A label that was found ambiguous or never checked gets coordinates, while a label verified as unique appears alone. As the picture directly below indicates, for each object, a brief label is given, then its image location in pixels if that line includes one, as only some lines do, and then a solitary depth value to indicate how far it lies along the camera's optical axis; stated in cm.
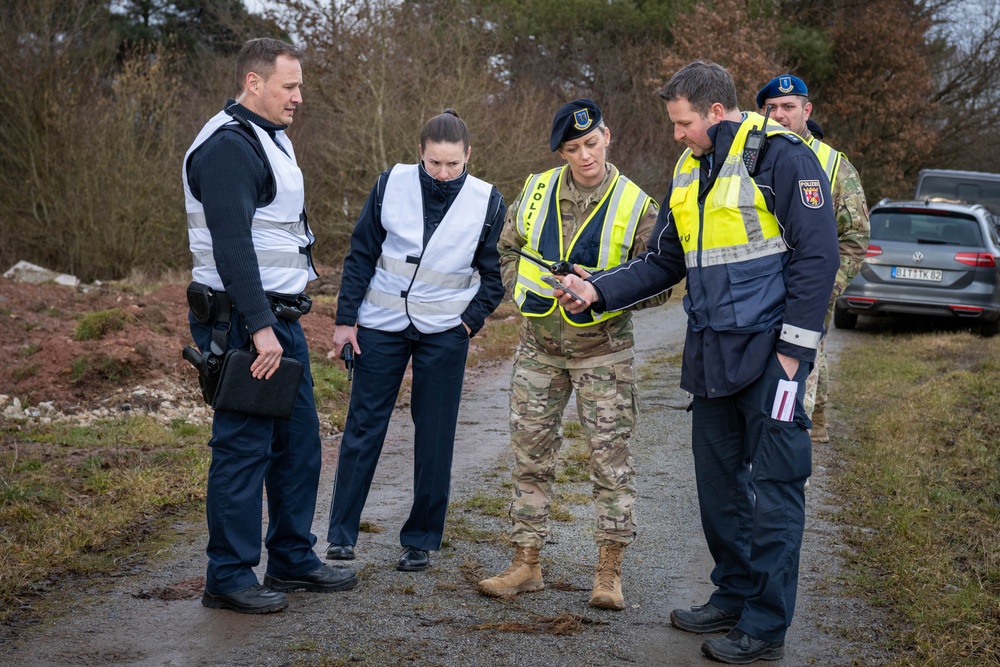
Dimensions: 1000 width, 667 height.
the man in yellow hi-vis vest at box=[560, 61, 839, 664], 393
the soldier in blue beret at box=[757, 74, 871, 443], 603
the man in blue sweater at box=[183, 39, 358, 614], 414
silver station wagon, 1309
